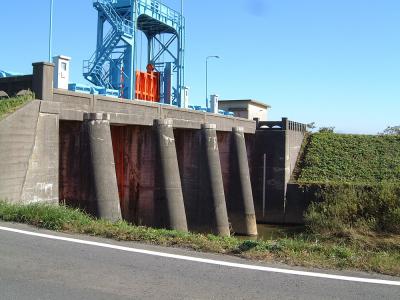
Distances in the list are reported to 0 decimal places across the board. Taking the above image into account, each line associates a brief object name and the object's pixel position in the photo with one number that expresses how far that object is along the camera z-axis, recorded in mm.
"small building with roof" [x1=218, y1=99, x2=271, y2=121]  47656
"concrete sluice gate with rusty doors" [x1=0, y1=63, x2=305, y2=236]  13086
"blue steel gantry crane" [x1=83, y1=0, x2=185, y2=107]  28906
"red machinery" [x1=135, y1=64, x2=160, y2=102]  32094
